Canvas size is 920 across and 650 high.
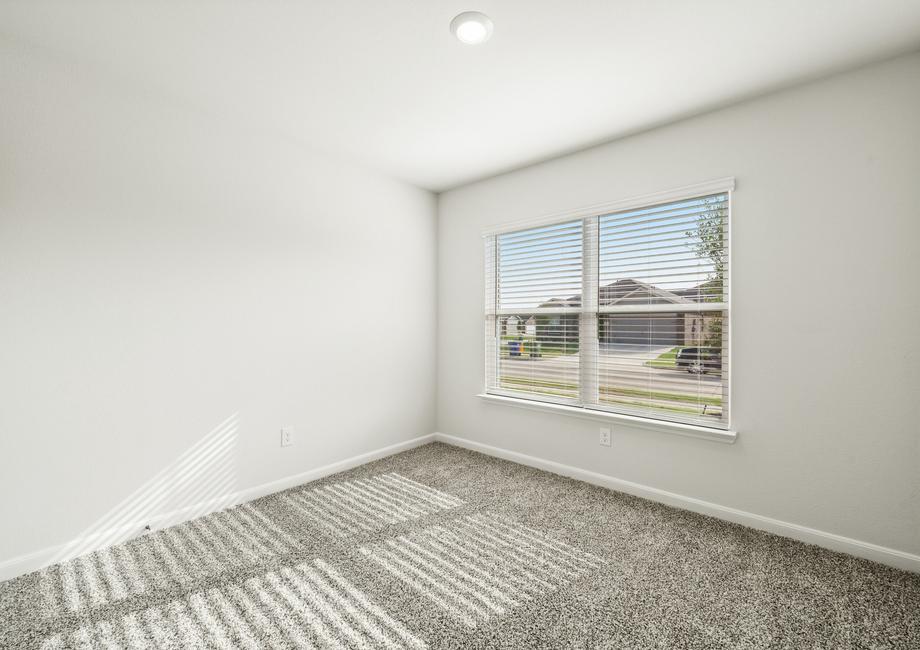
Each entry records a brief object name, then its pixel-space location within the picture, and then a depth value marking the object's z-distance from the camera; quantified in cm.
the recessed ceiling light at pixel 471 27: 175
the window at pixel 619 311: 255
